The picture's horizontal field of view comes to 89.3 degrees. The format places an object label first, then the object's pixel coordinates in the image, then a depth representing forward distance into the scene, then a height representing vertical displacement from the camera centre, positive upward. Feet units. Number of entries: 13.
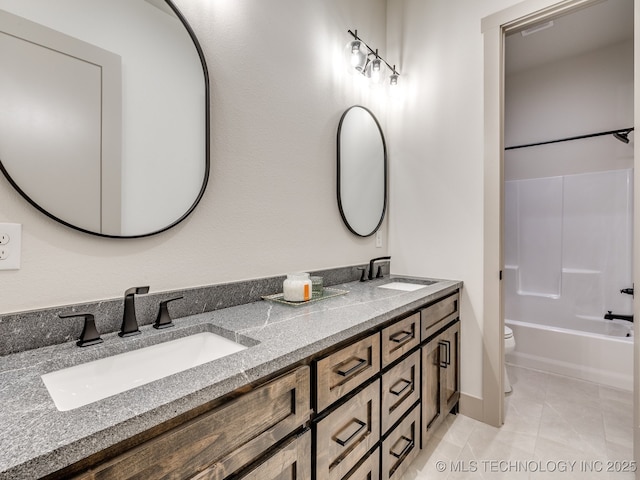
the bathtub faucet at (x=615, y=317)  8.56 -2.02
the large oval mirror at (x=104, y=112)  2.79 +1.27
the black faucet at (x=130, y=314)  3.15 -0.73
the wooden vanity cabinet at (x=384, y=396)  3.21 -1.94
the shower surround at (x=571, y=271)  8.10 -0.89
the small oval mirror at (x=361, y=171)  6.40 +1.47
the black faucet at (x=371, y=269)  6.72 -0.59
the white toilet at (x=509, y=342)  7.77 -2.44
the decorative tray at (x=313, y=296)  4.42 -0.83
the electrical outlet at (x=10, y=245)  2.69 -0.05
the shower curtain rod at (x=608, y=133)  8.57 +3.01
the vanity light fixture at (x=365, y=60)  6.32 +3.69
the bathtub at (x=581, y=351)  7.60 -2.77
